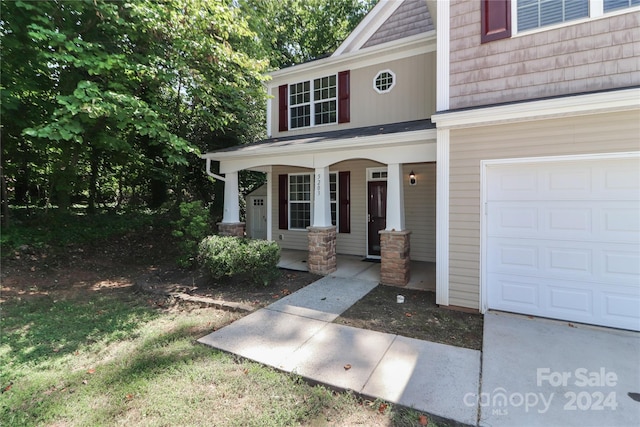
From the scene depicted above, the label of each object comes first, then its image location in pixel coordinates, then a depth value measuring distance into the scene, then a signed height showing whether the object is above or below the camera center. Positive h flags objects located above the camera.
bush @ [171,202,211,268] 6.64 -0.41
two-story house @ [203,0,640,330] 3.81 +0.73
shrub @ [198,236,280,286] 5.61 -0.90
